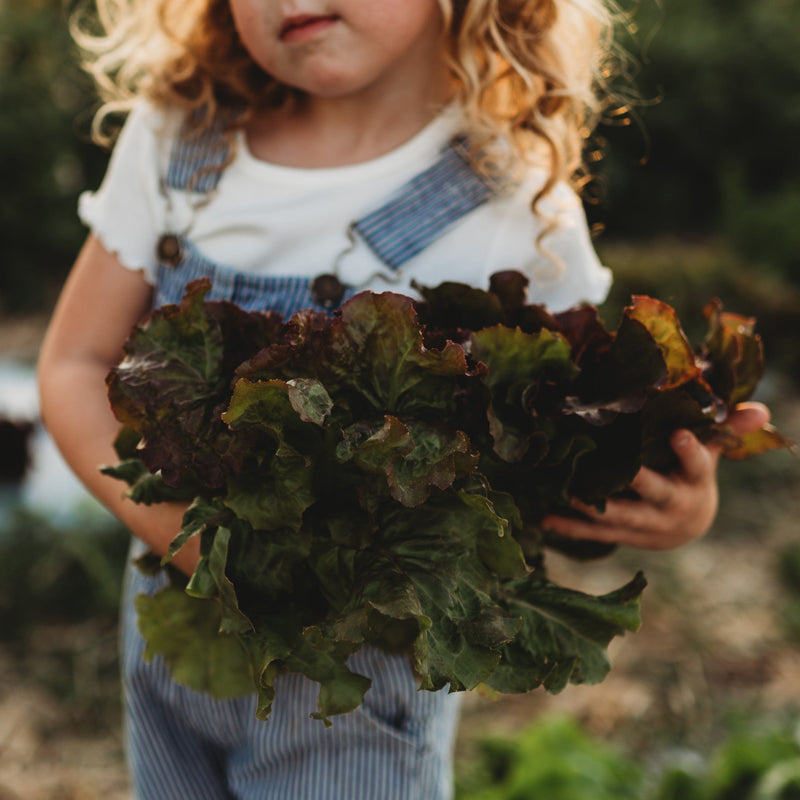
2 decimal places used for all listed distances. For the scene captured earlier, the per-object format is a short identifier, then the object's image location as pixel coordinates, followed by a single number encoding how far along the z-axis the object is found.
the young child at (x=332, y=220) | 1.45
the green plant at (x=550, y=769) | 2.16
